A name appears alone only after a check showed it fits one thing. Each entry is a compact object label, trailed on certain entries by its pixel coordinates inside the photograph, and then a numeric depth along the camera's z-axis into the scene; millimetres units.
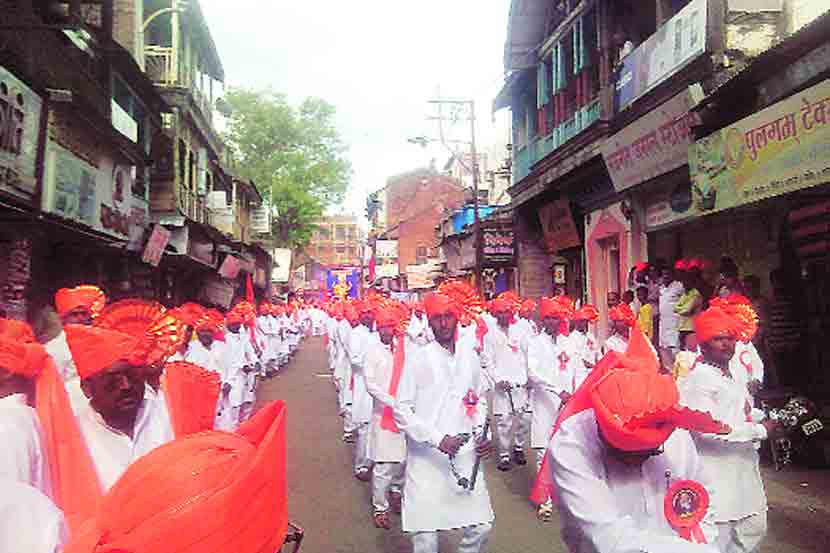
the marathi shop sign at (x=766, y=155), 8781
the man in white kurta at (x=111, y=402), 3377
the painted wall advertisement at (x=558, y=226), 21281
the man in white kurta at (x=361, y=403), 10031
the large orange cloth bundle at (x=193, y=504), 1695
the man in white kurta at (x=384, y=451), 7699
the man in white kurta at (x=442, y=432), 5266
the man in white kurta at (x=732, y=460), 5027
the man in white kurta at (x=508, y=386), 10586
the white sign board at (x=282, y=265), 55812
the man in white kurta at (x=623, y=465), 2713
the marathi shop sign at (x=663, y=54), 13047
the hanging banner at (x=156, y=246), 16203
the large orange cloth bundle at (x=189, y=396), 3758
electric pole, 28125
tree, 53812
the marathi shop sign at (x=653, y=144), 12789
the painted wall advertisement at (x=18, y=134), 8641
